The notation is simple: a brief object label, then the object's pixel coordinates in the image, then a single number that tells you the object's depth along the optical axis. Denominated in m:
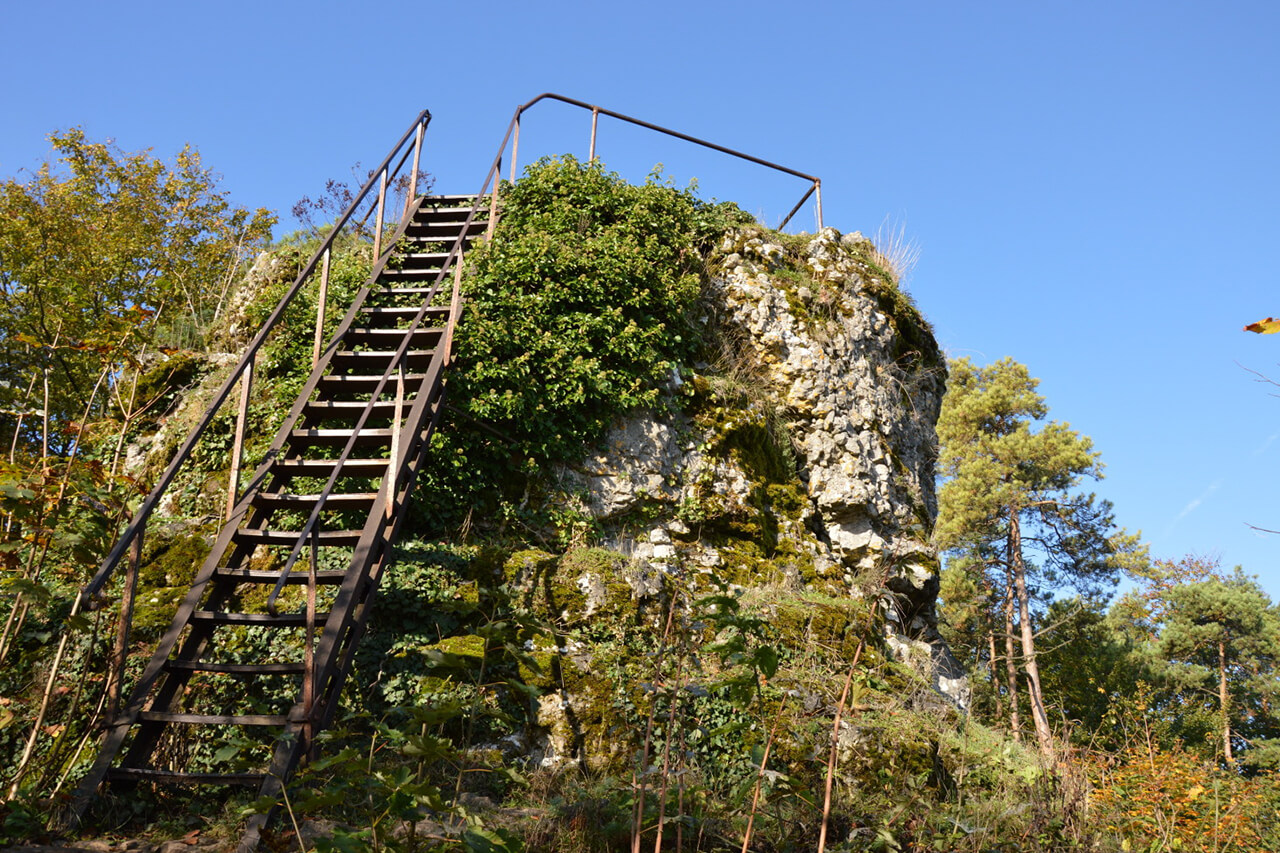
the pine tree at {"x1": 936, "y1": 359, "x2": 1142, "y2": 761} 24.62
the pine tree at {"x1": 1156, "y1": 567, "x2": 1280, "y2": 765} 25.09
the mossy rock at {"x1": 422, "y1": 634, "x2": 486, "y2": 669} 5.50
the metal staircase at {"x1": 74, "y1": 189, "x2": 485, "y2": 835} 4.23
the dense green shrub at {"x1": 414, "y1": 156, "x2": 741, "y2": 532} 7.77
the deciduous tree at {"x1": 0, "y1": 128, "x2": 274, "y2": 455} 13.54
